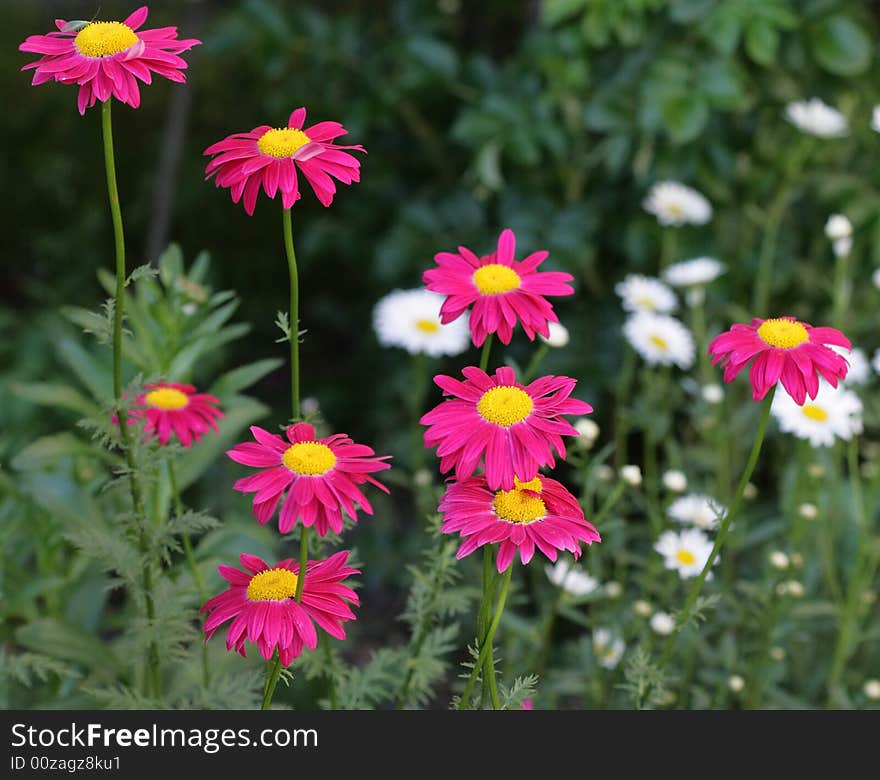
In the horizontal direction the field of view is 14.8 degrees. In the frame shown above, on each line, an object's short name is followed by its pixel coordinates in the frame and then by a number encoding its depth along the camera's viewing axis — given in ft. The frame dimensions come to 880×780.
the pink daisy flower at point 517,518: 4.20
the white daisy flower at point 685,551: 5.19
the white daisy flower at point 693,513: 5.34
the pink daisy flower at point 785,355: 4.29
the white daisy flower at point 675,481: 5.25
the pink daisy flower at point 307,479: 4.16
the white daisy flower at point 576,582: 5.25
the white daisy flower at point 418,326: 6.00
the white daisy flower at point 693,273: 6.36
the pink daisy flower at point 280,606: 4.19
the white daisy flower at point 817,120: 7.17
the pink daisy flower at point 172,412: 4.63
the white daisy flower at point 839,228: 5.67
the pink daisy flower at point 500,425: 4.16
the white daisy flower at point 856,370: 5.33
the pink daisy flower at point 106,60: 4.25
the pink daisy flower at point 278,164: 4.25
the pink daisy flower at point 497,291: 4.39
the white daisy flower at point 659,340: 6.02
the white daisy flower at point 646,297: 6.39
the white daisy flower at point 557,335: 5.06
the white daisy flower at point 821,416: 5.35
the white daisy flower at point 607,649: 5.29
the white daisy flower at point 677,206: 7.10
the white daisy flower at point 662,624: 5.09
